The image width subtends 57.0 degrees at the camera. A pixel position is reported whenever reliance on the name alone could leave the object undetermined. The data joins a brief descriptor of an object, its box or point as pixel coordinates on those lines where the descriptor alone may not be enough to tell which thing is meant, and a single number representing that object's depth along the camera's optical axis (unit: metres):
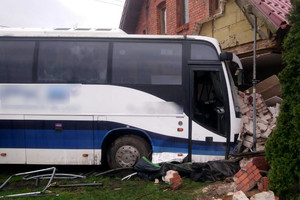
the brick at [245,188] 4.34
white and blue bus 5.80
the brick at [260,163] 4.79
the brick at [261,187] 4.34
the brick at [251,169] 4.51
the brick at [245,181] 4.41
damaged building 6.80
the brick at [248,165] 4.58
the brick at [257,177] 4.45
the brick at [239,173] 4.64
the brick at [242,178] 4.47
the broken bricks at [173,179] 4.89
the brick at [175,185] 4.86
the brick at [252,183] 4.40
